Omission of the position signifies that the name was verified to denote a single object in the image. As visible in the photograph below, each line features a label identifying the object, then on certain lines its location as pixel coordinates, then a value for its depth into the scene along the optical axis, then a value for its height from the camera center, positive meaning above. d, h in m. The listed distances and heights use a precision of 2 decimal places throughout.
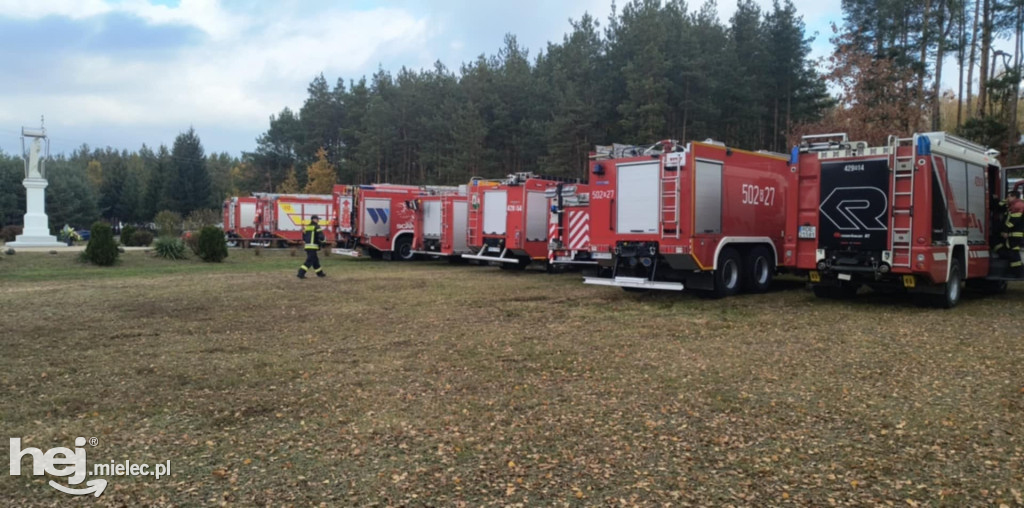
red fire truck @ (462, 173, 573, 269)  18.52 +0.39
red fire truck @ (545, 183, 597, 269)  15.97 +0.21
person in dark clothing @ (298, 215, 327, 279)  16.70 -0.35
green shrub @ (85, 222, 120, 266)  21.03 -0.69
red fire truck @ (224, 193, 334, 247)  35.84 +0.71
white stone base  30.81 -0.85
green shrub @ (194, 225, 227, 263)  23.00 -0.61
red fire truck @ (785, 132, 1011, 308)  10.27 +0.39
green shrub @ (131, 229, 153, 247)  33.94 -0.67
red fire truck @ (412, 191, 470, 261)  21.80 +0.28
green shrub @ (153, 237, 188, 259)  23.53 -0.79
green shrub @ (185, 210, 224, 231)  34.15 +0.45
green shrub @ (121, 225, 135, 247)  33.31 -0.57
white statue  32.44 +3.16
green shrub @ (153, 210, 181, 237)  30.23 +0.11
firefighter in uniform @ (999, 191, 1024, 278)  11.89 +0.11
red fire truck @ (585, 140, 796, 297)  11.61 +0.33
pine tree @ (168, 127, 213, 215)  63.88 +4.32
